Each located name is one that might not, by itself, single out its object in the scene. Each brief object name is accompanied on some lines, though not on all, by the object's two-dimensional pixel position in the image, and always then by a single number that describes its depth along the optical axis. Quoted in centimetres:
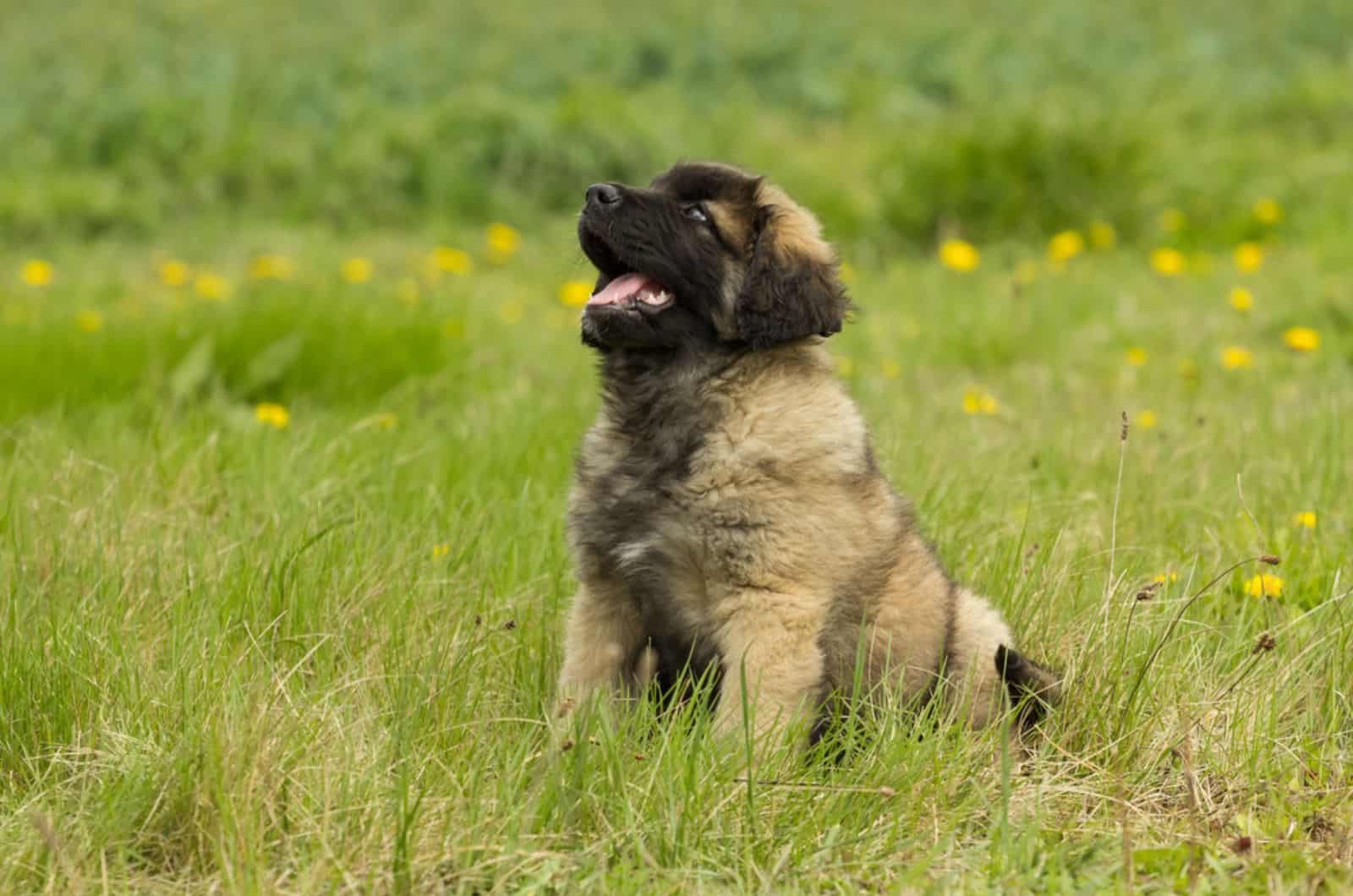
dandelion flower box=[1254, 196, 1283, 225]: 1905
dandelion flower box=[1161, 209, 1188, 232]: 1894
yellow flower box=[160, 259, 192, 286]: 1530
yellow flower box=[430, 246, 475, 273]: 1684
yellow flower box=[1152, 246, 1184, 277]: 1592
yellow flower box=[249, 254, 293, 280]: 1497
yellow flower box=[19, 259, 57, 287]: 1452
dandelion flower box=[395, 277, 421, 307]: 1375
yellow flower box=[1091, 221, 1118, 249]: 1866
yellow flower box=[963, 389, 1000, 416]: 1130
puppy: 625
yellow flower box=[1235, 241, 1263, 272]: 1612
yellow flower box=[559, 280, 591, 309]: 1432
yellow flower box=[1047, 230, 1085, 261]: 1711
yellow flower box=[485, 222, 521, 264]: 1850
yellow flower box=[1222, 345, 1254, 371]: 1219
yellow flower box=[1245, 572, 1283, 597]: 756
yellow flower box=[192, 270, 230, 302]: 1383
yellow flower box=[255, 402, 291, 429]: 1058
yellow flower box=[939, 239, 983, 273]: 1623
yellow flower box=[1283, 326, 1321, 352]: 1237
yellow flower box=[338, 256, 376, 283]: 1518
